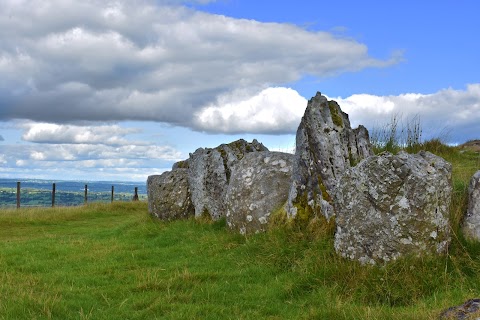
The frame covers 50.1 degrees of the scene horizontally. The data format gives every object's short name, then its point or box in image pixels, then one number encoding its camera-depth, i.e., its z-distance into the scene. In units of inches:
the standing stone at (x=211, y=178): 626.8
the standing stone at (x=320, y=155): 442.3
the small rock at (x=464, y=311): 206.4
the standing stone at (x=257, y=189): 506.0
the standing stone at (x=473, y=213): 373.1
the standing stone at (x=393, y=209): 341.1
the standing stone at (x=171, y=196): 682.8
